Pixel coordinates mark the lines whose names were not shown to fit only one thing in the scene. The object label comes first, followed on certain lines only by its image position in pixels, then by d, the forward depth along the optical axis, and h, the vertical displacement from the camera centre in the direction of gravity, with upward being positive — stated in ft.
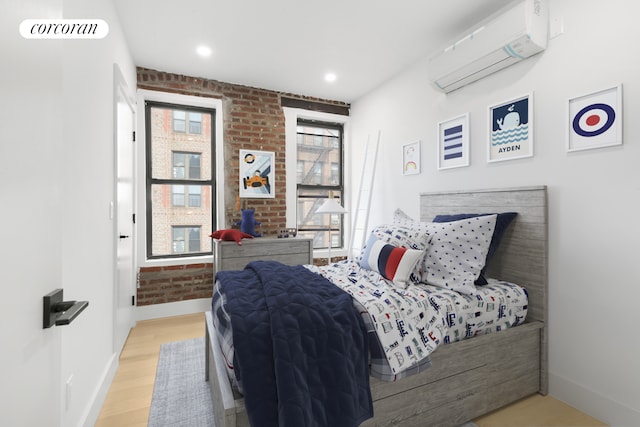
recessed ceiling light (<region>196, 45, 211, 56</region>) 9.53 +4.96
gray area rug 5.95 -3.84
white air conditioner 6.54 +3.78
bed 5.04 -2.71
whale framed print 7.08 +1.93
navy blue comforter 3.78 -1.90
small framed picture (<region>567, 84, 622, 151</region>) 5.68 +1.71
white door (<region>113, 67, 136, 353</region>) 7.91 -0.11
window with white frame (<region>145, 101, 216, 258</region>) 11.75 +1.28
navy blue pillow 7.04 -0.39
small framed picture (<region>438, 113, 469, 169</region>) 8.64 +1.97
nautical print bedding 4.71 -1.81
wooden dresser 10.66 -1.37
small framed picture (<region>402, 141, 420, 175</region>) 10.40 +1.80
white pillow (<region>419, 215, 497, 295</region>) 6.44 -0.88
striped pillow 6.62 -1.06
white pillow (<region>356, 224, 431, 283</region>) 6.87 -0.61
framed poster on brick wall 12.46 +1.54
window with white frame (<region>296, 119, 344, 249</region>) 14.19 +1.66
